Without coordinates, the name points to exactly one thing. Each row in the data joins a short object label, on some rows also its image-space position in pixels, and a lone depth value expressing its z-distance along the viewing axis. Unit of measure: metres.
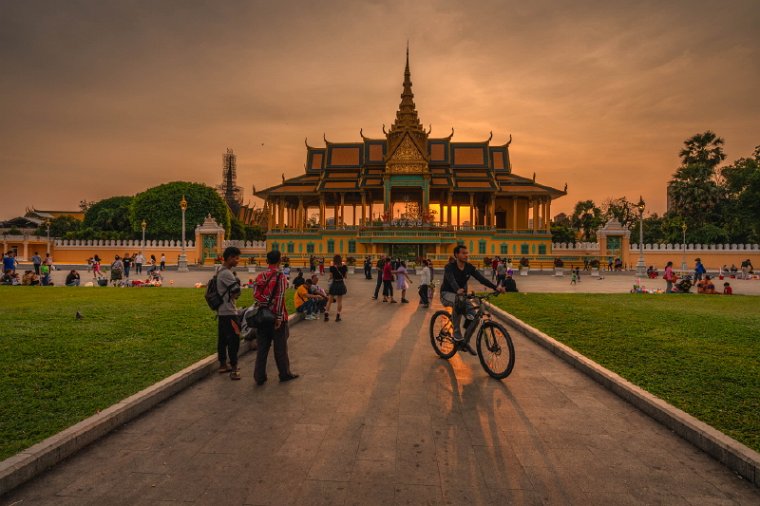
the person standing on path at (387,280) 14.67
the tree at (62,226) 63.88
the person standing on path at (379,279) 15.45
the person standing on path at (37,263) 22.94
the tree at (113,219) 62.20
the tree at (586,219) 68.38
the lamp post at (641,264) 29.34
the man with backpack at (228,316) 6.07
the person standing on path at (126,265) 22.95
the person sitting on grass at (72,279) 18.54
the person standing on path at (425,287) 13.67
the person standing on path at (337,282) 11.05
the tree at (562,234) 65.00
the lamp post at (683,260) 37.66
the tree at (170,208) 54.78
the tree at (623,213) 71.38
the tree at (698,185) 46.44
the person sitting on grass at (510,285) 17.75
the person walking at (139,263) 28.87
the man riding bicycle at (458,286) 6.57
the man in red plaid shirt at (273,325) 5.74
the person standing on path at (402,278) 15.20
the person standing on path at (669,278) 17.44
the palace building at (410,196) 43.91
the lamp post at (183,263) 33.19
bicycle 5.91
